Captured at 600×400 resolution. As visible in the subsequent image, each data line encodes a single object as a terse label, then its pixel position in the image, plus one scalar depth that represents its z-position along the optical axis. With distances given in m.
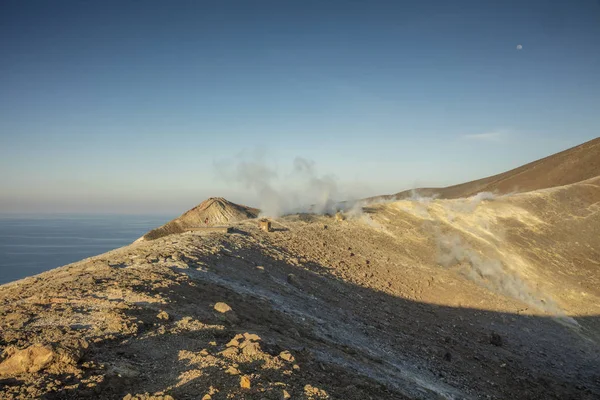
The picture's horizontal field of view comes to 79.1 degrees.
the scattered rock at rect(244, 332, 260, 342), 6.35
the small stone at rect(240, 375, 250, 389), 4.71
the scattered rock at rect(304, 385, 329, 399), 4.90
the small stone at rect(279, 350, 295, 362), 5.97
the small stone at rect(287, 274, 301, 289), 13.06
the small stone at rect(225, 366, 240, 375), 5.04
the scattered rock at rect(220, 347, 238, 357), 5.65
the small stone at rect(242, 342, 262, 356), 5.79
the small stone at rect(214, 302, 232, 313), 8.02
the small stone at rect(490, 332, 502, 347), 13.55
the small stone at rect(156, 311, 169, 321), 6.96
